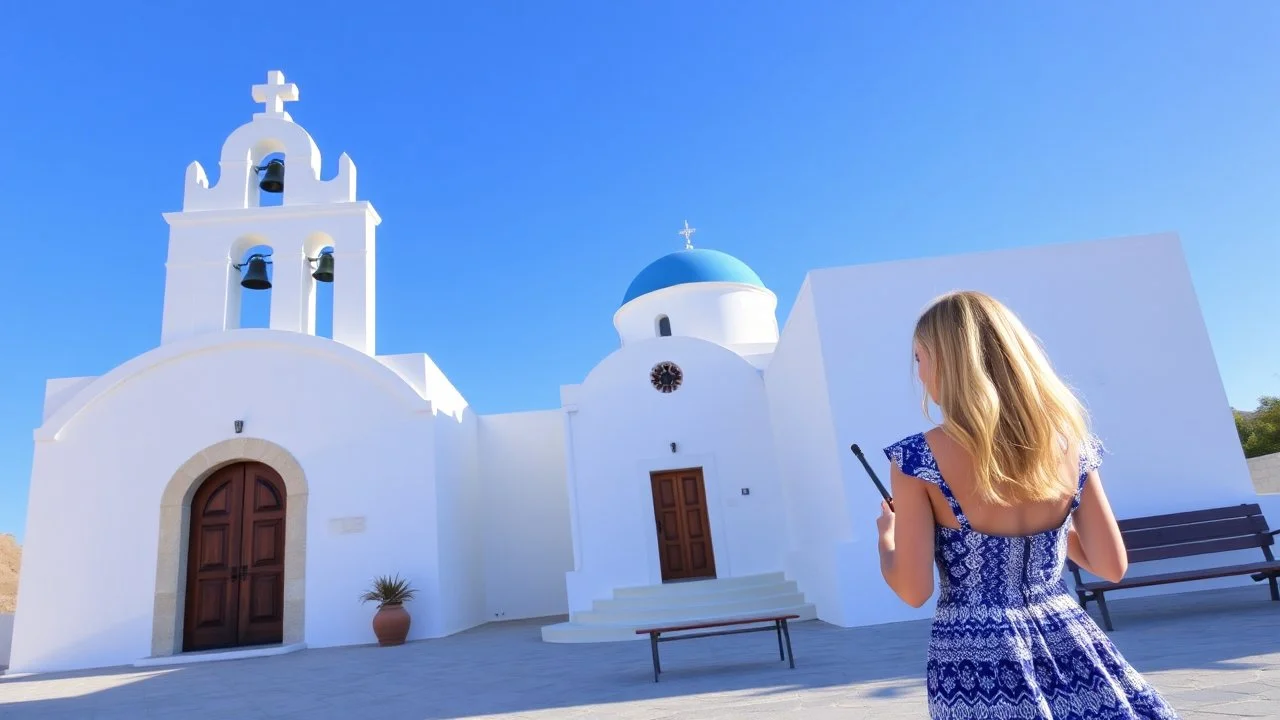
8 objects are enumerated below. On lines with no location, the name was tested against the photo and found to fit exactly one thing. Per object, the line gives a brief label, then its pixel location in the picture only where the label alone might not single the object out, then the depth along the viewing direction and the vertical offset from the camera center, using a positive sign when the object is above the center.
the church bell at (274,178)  11.47 +5.85
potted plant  9.38 -0.37
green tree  23.00 +1.70
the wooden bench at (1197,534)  7.12 -0.34
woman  1.40 -0.02
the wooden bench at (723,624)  5.62 -0.58
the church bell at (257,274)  11.02 +4.34
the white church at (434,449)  8.29 +1.36
